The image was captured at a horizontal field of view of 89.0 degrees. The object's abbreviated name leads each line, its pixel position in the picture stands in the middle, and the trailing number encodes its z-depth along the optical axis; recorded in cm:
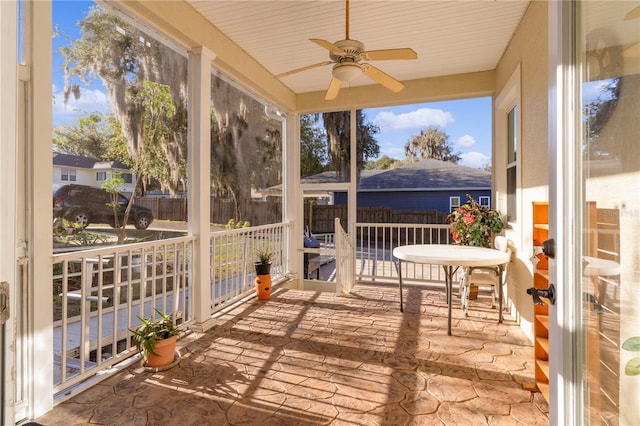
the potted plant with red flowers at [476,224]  409
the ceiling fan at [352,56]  249
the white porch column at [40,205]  184
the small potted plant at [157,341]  240
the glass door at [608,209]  91
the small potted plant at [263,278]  434
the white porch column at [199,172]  326
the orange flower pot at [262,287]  433
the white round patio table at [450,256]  292
